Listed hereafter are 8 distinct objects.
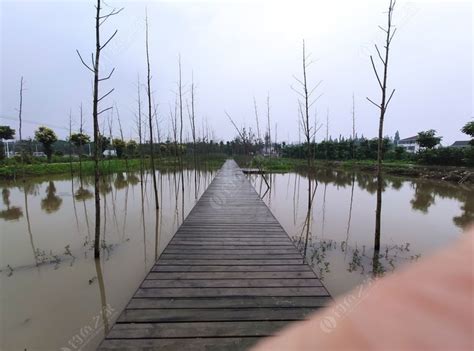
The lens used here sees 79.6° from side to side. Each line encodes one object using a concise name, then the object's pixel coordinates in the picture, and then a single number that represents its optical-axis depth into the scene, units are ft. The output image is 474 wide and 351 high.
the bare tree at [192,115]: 46.96
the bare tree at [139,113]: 42.14
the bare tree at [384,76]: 15.67
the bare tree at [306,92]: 25.32
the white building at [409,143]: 164.71
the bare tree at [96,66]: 14.55
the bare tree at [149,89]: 27.43
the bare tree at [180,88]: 40.74
